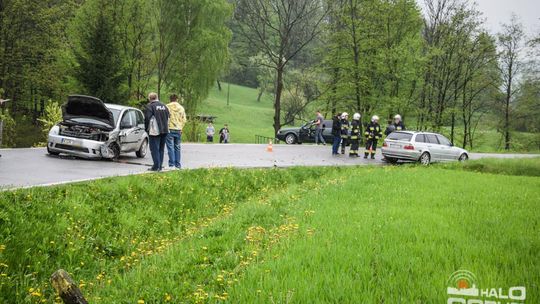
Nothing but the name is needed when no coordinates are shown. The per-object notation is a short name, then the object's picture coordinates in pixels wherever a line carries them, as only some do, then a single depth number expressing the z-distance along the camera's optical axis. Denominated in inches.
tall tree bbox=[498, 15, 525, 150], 1589.6
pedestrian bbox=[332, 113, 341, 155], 799.1
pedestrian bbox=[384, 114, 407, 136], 871.7
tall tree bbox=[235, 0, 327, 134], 1385.3
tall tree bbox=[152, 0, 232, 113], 1344.7
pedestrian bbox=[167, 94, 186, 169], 524.4
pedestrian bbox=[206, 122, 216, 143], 1254.3
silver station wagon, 757.9
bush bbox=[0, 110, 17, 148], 943.2
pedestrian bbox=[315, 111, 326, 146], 1095.1
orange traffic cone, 846.3
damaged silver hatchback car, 520.1
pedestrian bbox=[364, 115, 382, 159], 781.3
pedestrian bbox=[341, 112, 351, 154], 800.9
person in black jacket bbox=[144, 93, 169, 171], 474.9
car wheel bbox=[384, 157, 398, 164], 792.1
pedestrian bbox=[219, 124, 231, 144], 1268.5
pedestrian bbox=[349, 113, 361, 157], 773.9
